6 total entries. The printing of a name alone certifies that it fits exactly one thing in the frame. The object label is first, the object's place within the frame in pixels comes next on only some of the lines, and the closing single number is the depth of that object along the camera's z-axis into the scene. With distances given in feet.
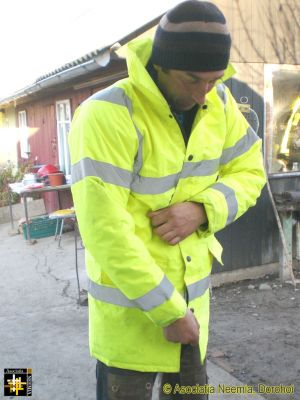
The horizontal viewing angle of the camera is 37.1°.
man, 4.86
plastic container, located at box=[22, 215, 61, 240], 26.86
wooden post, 17.48
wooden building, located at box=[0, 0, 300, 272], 16.28
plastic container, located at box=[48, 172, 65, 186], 26.89
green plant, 34.83
